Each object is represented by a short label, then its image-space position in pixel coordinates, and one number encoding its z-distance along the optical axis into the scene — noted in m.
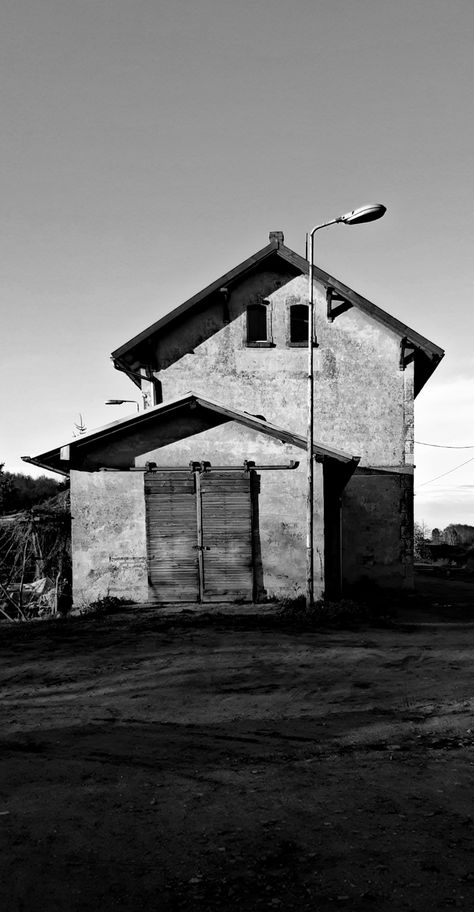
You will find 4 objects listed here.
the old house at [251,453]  14.12
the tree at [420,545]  35.22
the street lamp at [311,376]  12.61
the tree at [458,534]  37.67
